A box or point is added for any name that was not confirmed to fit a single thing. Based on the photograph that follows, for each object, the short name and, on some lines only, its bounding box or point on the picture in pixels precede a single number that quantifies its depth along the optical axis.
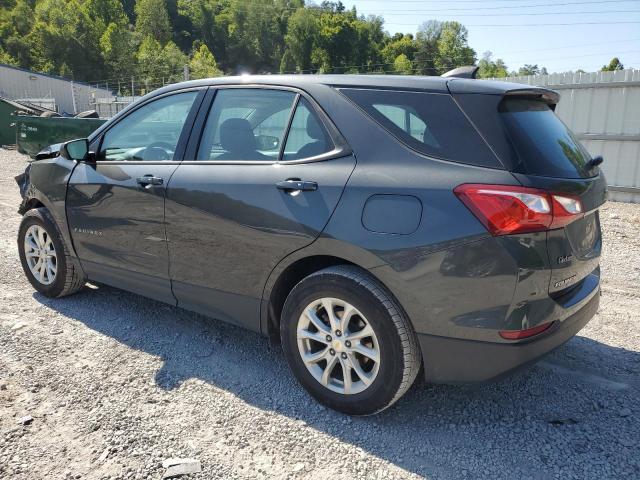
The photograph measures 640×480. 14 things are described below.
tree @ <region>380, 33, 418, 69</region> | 124.62
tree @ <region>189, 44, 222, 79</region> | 79.89
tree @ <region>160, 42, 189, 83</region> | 86.00
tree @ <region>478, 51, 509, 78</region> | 122.24
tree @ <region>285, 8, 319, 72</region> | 123.81
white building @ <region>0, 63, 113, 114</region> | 49.94
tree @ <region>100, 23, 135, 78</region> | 99.75
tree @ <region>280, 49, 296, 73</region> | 127.38
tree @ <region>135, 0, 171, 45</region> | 131.12
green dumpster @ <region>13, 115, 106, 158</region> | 14.00
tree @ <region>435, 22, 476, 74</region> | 113.76
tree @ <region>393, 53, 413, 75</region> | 113.27
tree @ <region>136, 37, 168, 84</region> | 87.40
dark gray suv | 2.34
